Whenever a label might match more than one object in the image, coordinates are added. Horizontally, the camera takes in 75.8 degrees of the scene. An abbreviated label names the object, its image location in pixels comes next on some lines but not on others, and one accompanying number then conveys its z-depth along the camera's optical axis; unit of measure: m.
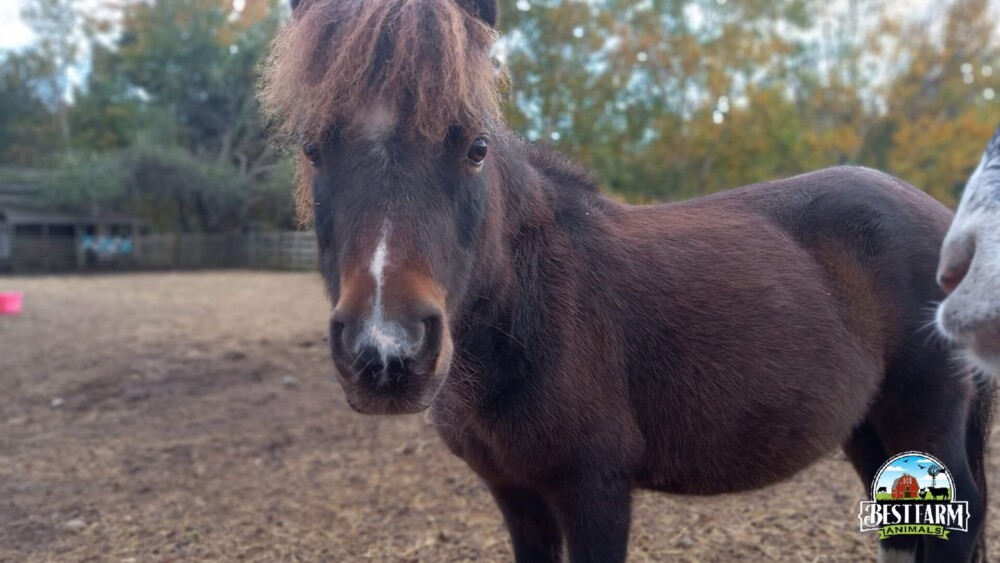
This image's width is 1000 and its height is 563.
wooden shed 26.92
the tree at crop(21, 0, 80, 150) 31.61
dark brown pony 1.76
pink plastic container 11.83
